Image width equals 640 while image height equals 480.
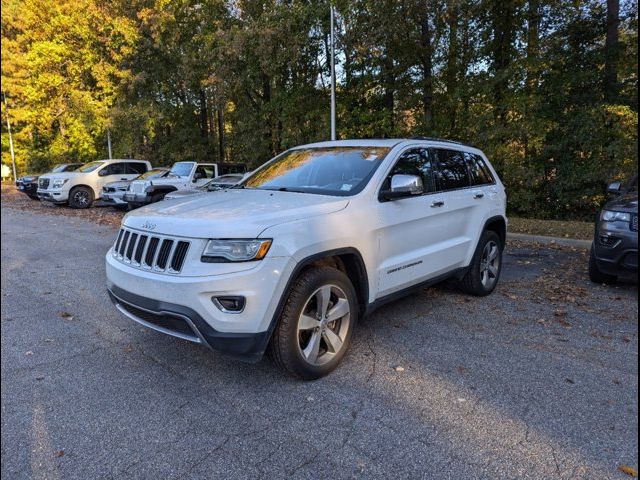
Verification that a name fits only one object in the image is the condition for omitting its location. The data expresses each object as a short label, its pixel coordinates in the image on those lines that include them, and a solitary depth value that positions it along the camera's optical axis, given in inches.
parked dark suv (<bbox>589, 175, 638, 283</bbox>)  201.0
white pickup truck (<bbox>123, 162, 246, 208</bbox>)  528.7
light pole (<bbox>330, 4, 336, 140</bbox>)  573.4
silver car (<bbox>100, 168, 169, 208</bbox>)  580.8
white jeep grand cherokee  114.6
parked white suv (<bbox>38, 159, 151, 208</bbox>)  631.8
